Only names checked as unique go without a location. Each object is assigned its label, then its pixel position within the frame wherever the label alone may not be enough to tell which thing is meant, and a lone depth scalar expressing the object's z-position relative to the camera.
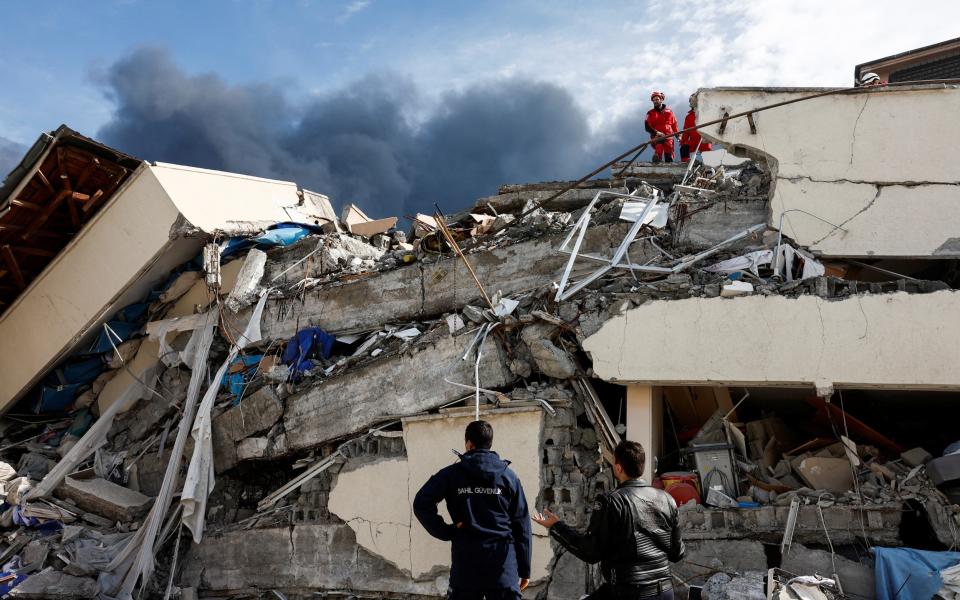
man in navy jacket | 4.37
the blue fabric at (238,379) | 8.73
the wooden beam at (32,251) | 10.20
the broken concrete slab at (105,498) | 8.61
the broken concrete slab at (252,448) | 8.30
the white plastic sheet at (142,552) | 7.91
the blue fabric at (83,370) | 10.66
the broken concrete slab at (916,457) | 6.23
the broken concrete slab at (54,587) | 7.68
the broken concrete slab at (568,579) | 6.40
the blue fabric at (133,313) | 10.52
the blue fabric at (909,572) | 5.41
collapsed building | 6.28
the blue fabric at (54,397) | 10.58
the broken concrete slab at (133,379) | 9.95
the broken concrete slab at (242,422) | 8.32
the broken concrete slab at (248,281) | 9.68
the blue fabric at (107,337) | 10.52
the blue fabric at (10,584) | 7.79
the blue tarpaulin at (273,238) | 10.27
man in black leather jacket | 4.02
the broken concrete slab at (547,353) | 7.01
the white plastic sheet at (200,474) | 8.09
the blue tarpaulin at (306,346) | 8.70
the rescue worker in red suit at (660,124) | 12.45
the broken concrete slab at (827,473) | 6.38
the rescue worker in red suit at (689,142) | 12.26
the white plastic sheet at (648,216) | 7.93
